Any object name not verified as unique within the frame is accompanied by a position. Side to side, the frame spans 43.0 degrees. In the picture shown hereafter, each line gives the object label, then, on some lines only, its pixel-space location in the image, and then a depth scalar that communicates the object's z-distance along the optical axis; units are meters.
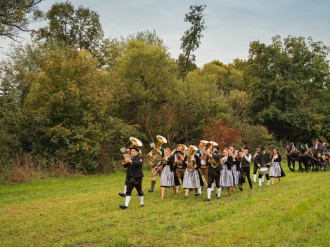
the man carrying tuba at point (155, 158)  18.09
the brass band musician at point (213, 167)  16.61
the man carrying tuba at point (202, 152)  17.09
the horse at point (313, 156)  29.23
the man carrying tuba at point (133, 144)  14.49
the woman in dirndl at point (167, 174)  17.02
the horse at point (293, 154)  29.80
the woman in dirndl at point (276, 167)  21.77
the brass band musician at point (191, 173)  16.94
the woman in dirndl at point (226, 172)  17.67
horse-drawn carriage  29.30
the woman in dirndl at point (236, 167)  18.88
